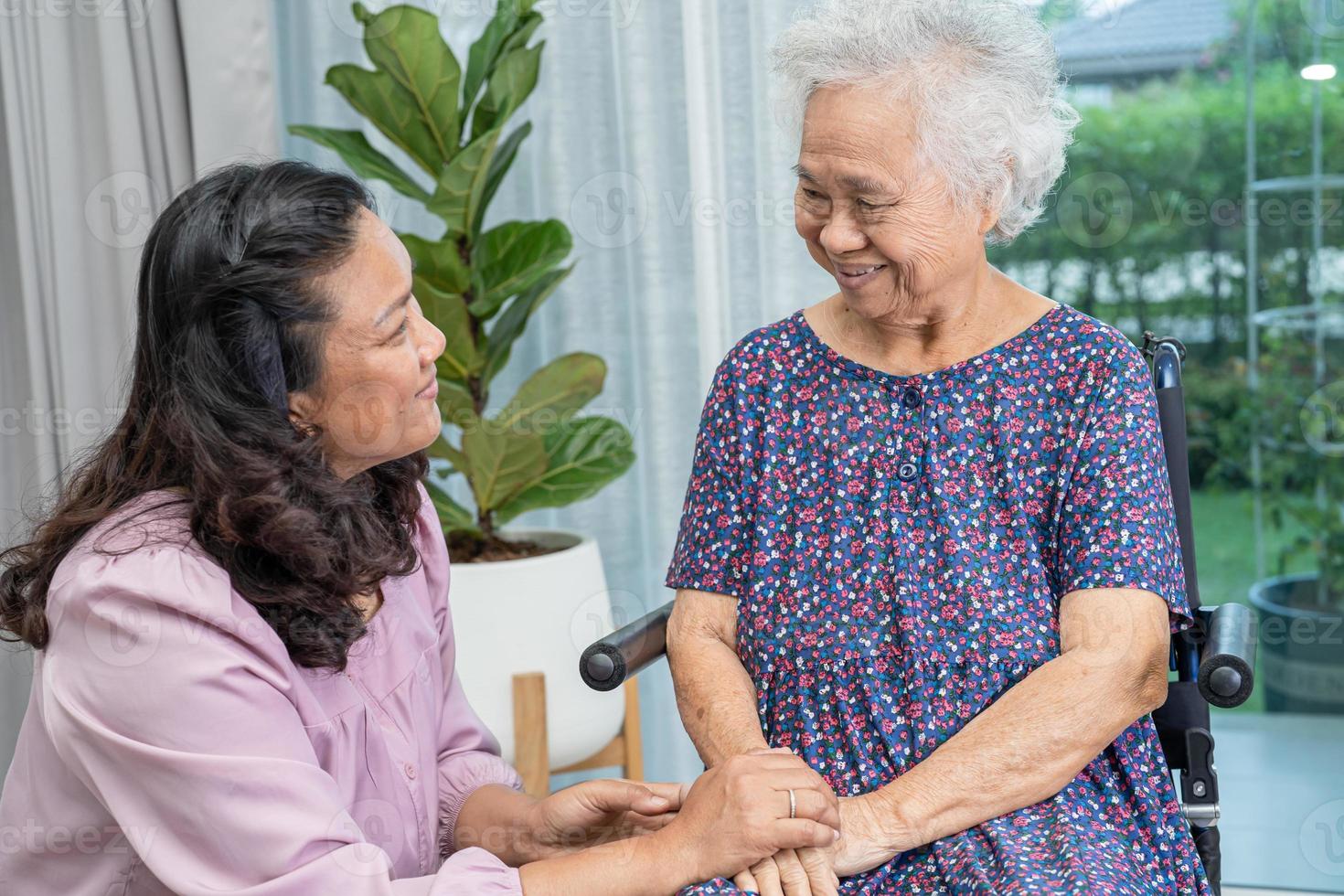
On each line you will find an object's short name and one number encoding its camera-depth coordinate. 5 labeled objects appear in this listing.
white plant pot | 2.22
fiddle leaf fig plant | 2.20
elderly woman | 1.36
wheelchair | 1.40
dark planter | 2.49
